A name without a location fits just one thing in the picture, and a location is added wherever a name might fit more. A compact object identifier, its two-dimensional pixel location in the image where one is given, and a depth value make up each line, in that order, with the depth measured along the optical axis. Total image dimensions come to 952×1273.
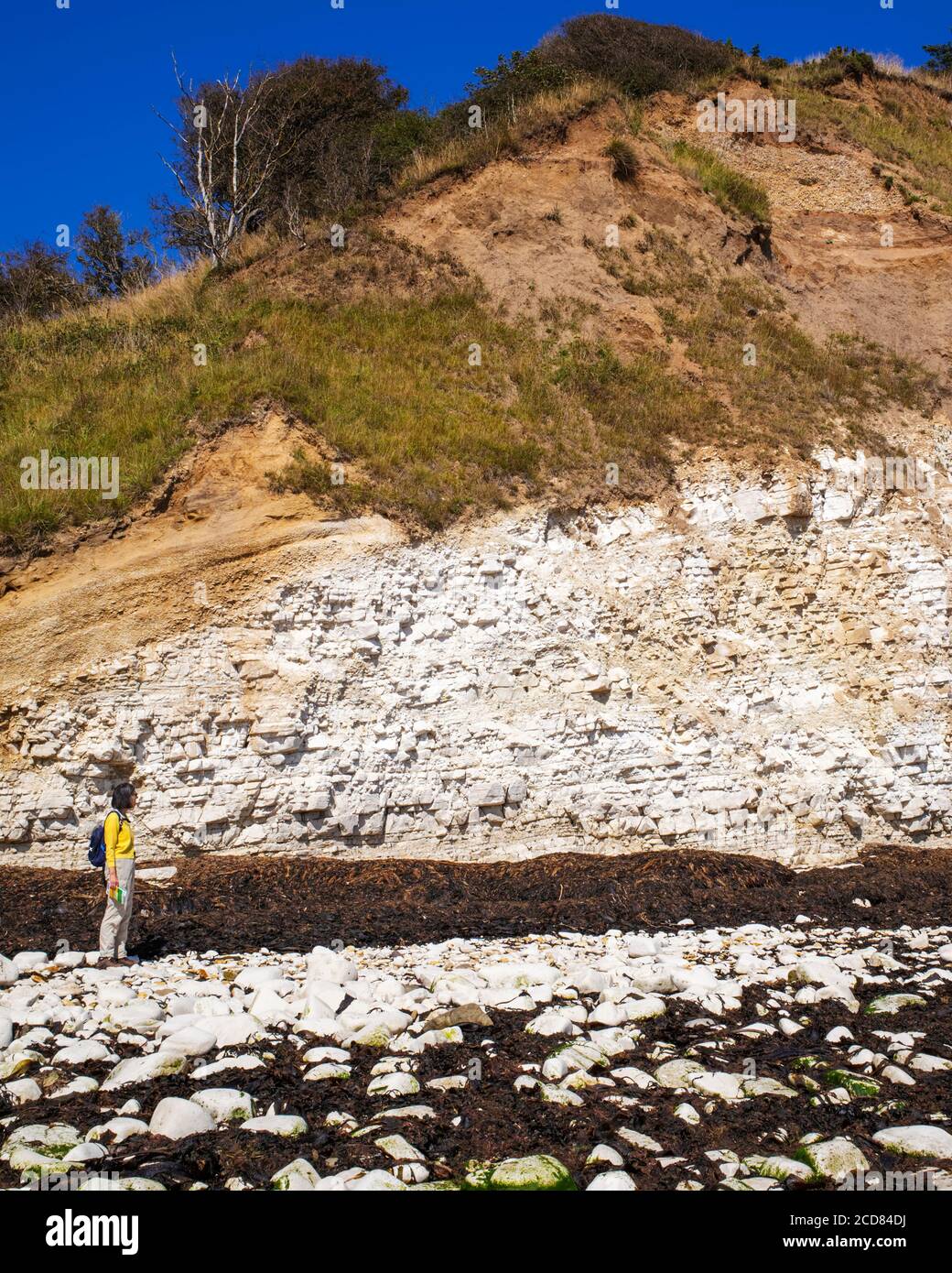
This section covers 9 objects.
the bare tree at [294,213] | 18.24
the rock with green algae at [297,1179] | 4.02
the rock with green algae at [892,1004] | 6.86
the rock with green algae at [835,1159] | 4.29
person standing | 7.94
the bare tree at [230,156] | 21.64
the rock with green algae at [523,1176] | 4.07
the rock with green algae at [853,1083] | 5.31
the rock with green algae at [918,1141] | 4.48
